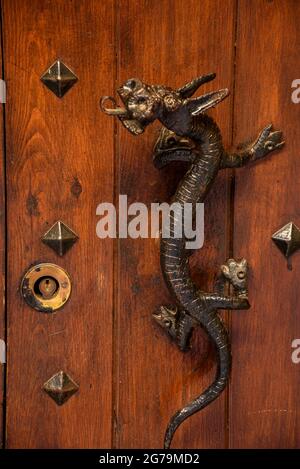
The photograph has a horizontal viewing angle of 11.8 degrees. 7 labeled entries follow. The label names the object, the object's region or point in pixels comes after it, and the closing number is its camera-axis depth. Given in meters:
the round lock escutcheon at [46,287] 1.49
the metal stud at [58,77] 1.47
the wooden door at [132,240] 1.47
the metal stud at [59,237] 1.49
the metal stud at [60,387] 1.50
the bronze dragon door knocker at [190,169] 1.40
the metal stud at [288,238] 1.51
